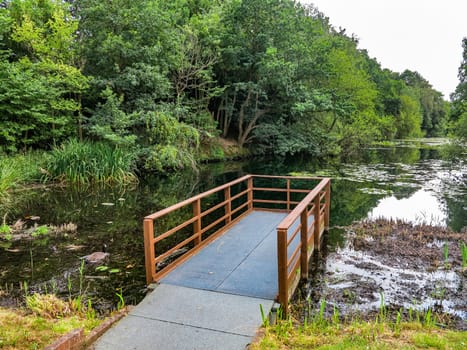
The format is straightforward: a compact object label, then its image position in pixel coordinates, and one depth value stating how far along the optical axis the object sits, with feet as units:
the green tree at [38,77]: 40.06
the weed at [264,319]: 10.34
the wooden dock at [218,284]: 9.94
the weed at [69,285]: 14.44
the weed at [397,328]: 10.10
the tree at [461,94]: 73.36
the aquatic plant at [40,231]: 22.56
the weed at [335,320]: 11.46
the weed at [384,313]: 11.91
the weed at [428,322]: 11.14
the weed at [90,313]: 11.86
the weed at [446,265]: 17.76
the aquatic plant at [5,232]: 21.86
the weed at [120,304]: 13.02
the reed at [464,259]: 16.44
